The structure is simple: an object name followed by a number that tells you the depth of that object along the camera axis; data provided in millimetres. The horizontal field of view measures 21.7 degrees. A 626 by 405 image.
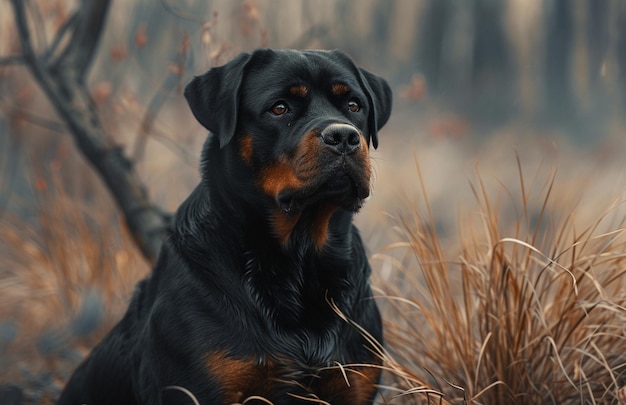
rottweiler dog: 4965
